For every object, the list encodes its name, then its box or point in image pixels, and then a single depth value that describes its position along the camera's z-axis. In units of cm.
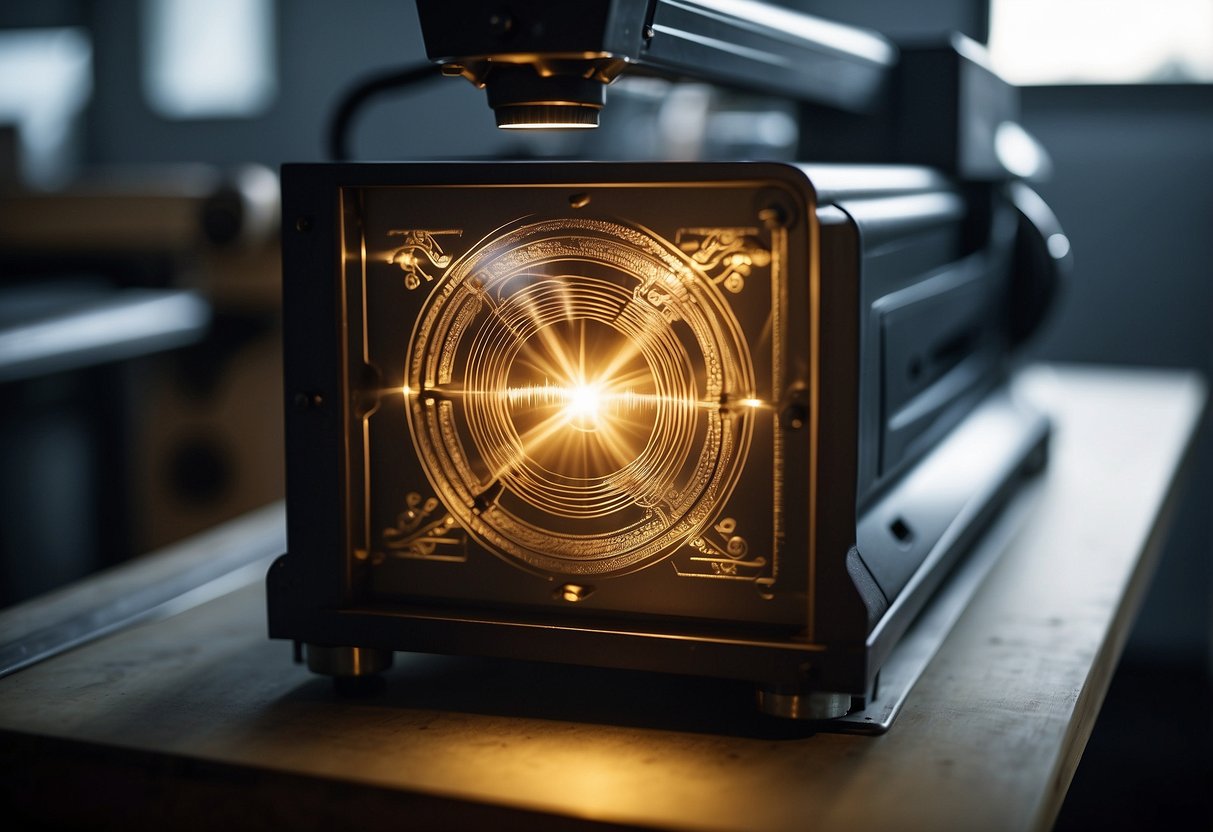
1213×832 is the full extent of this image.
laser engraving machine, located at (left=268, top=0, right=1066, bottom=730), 63
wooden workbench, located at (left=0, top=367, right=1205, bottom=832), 57
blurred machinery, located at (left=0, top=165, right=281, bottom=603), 203
